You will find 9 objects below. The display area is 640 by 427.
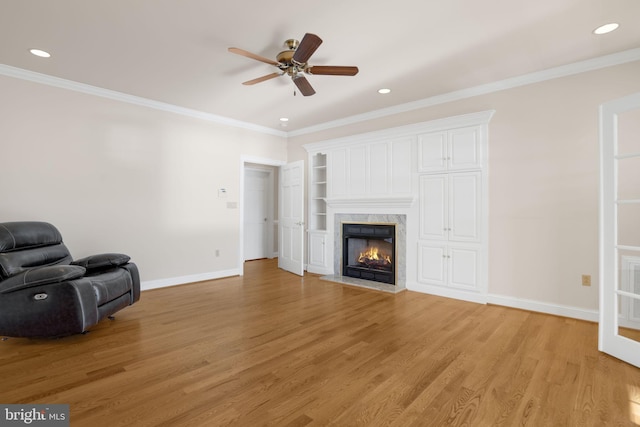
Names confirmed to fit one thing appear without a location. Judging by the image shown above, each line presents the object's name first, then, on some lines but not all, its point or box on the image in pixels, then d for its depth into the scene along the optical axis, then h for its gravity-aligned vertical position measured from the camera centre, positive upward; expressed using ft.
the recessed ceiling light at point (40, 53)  10.36 +5.46
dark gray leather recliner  8.55 -2.30
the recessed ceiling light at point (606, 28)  8.84 +5.33
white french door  8.14 -0.62
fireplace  16.03 -2.23
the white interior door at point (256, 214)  25.52 -0.19
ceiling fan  8.67 +4.63
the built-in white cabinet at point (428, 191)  13.24 +0.99
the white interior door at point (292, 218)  18.80 -0.42
